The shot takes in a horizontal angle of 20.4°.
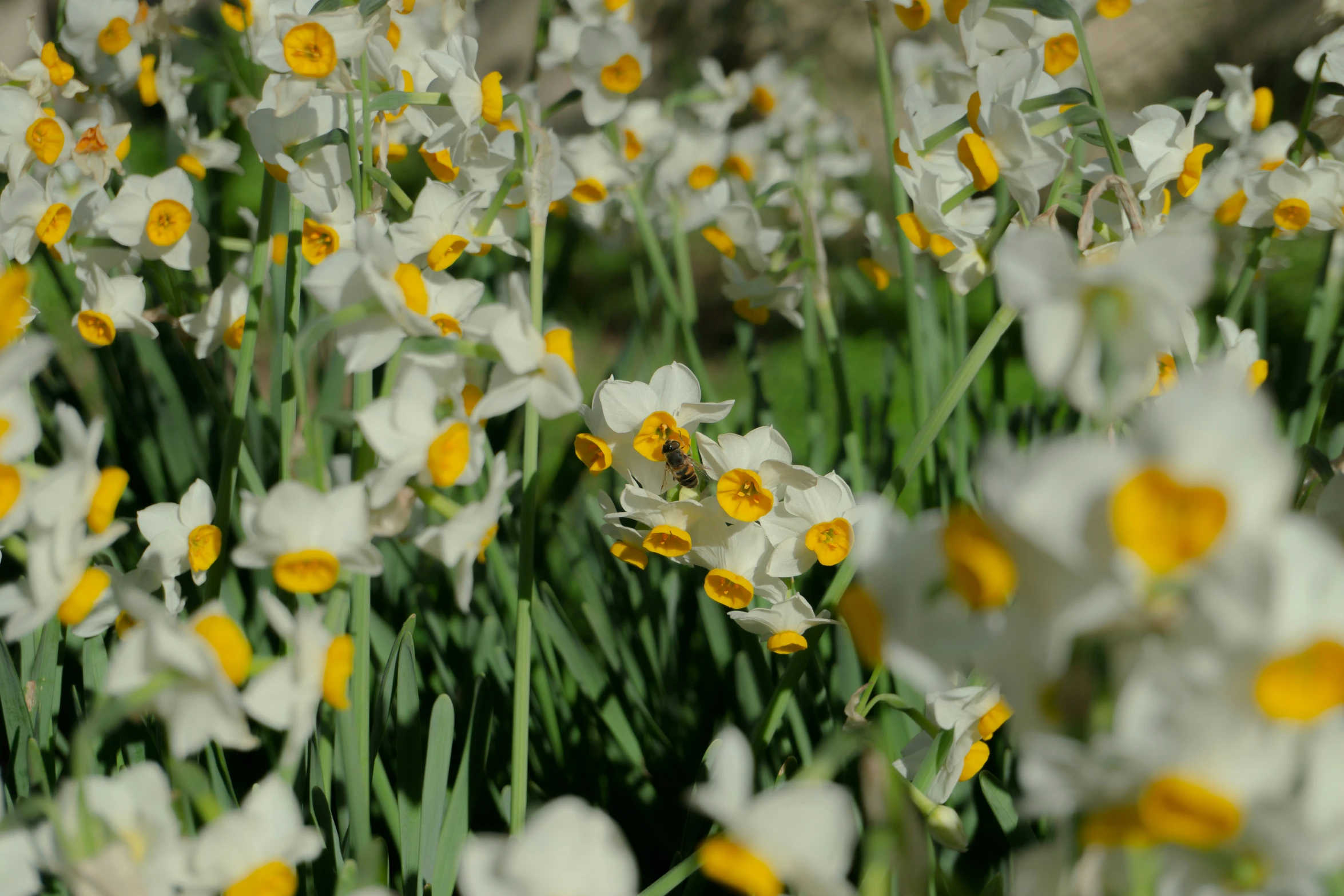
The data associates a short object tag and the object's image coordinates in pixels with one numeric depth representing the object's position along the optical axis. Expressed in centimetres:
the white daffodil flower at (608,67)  131
